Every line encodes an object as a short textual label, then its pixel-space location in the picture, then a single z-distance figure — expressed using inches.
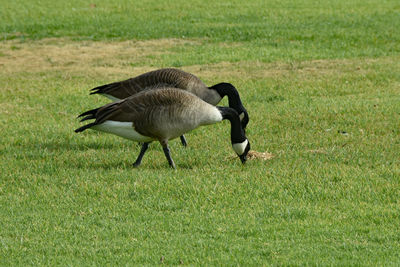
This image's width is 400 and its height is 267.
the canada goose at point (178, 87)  842.2
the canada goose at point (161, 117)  707.4
